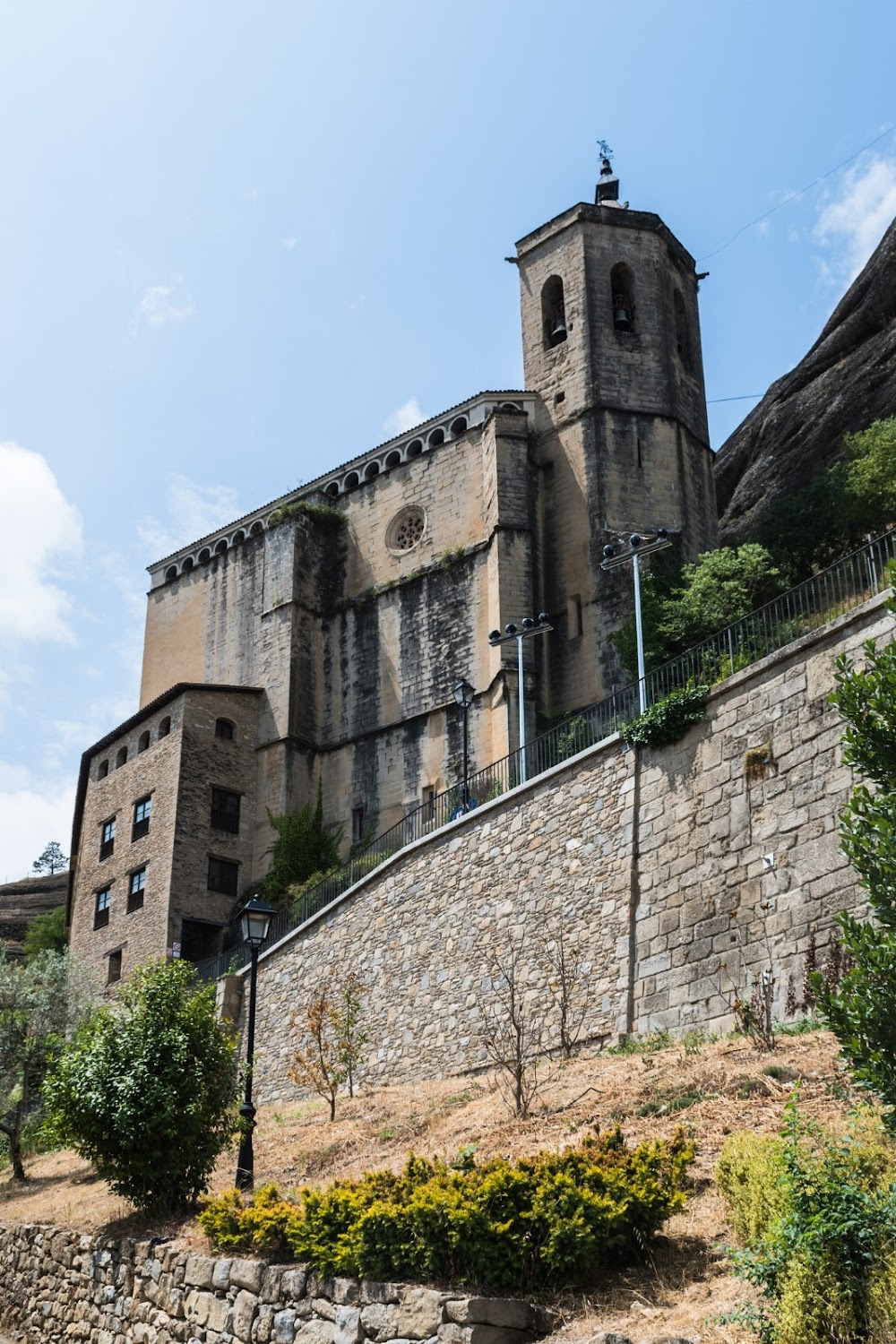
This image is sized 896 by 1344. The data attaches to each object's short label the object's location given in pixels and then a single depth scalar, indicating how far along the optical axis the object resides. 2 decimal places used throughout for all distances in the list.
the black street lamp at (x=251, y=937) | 14.59
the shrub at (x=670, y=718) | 18.88
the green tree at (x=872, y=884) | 8.90
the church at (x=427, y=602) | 36.25
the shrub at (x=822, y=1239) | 7.20
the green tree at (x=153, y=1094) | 14.70
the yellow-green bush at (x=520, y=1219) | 8.99
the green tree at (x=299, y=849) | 36.81
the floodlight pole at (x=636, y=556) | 21.00
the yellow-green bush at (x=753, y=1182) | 8.81
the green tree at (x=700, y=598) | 31.75
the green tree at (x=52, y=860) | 88.25
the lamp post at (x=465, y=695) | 32.75
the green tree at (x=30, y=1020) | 24.91
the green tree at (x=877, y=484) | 34.56
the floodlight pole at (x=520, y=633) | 29.06
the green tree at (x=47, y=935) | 44.91
